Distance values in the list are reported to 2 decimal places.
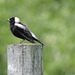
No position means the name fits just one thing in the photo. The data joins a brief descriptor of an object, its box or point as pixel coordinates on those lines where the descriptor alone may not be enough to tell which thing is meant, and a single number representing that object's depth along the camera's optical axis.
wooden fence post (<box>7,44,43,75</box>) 6.84
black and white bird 8.29
